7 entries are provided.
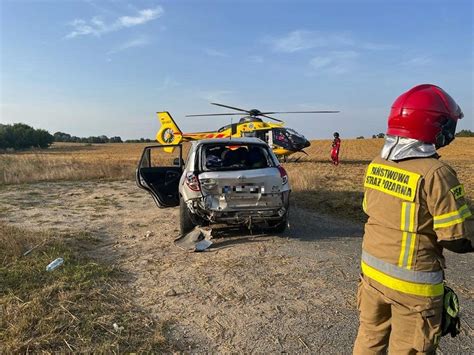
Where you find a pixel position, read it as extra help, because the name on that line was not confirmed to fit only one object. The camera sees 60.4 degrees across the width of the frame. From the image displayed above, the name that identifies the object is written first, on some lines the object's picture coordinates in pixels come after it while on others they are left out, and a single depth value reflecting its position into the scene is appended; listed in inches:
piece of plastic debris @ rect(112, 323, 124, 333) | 141.4
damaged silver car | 254.1
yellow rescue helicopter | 863.1
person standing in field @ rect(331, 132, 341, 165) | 902.1
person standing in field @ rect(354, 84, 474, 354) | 78.1
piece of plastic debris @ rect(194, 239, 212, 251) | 247.1
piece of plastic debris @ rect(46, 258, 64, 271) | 201.6
